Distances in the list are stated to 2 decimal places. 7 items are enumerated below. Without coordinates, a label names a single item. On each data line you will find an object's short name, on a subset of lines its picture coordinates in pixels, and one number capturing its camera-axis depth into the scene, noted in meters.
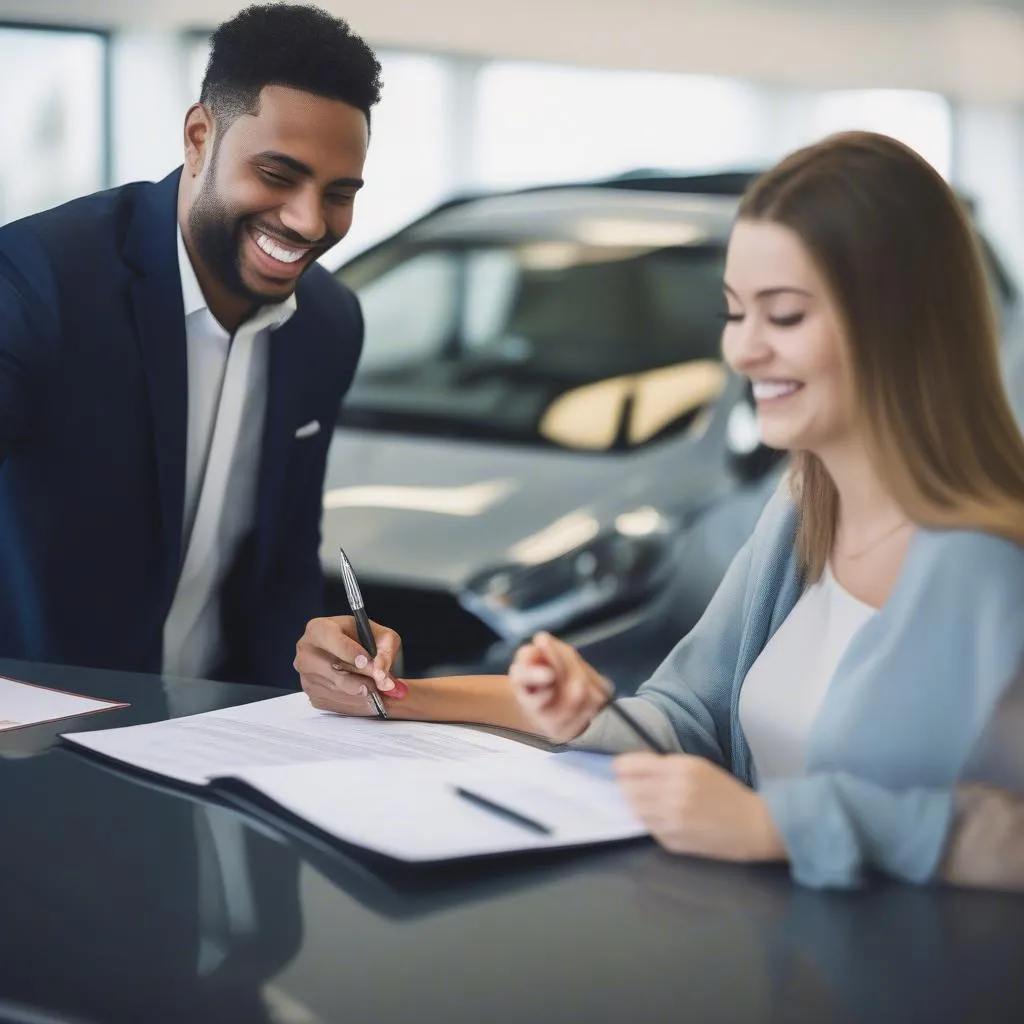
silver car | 3.42
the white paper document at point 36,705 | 1.97
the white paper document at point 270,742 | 1.83
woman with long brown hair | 1.61
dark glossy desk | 1.45
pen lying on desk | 1.66
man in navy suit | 2.34
